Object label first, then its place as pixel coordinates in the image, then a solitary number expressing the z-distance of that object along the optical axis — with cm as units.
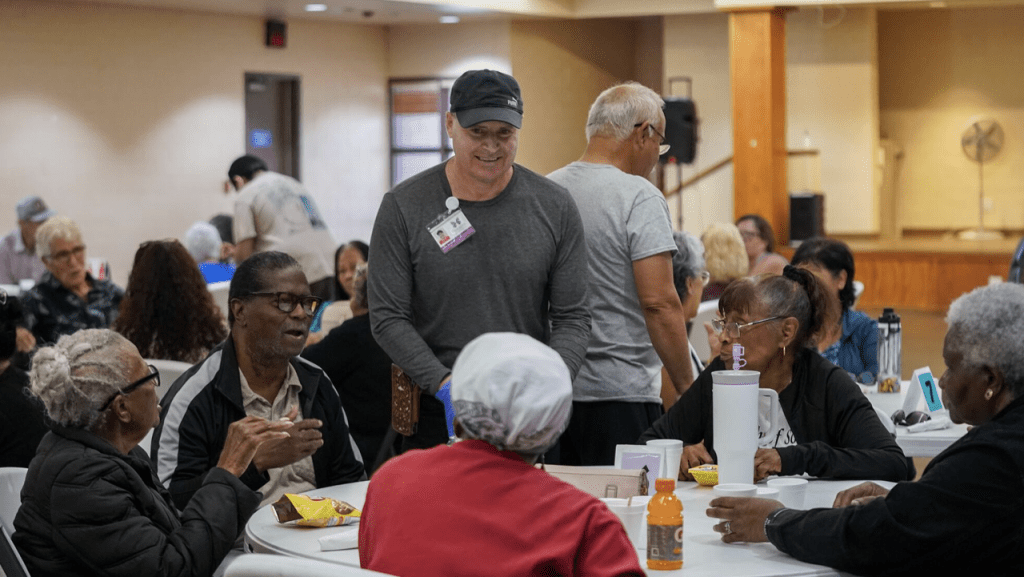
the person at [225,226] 1031
